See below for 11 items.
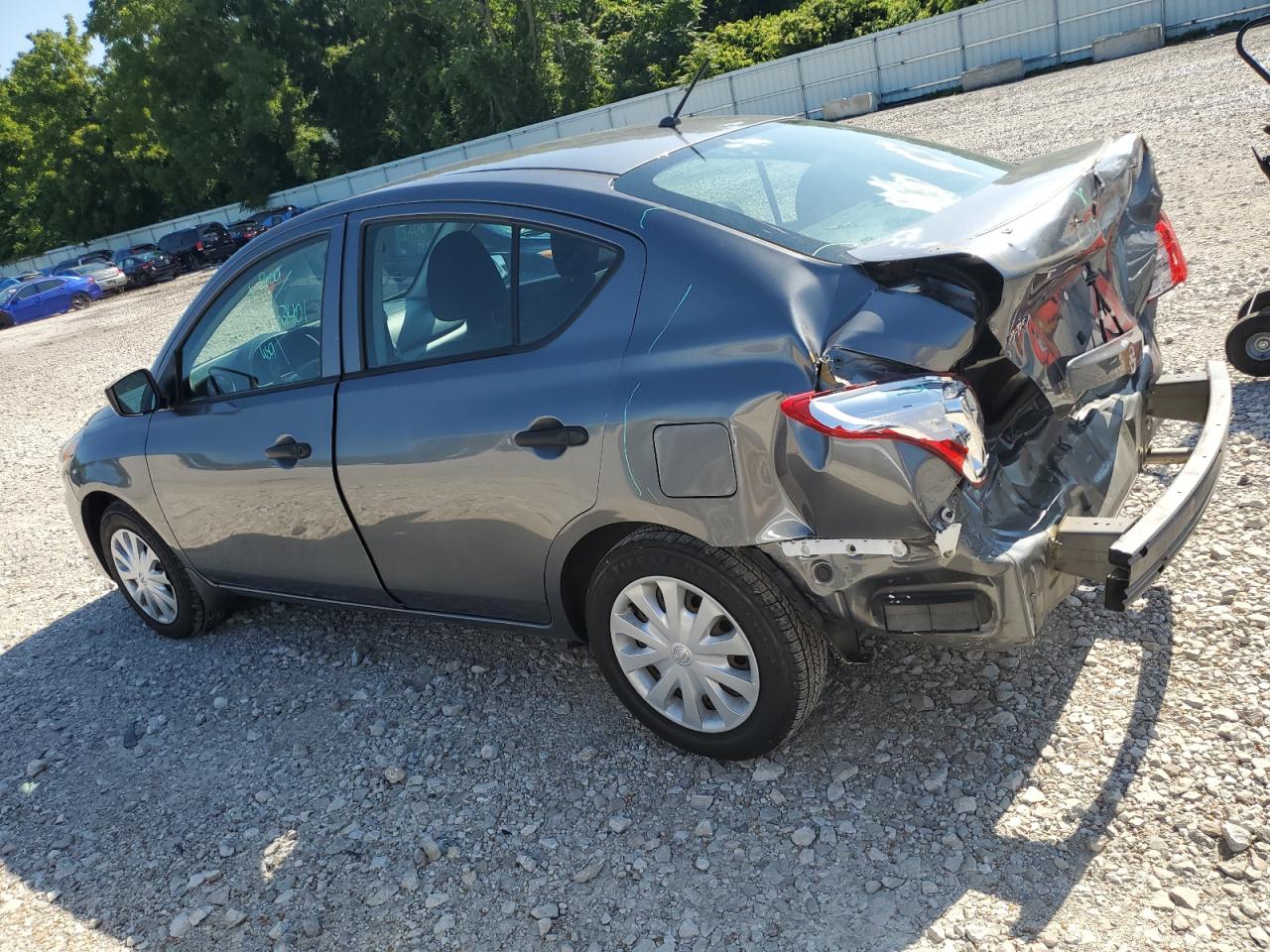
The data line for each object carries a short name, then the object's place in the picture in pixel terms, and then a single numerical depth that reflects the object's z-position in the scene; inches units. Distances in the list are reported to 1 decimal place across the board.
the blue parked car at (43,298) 1155.9
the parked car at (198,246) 1406.3
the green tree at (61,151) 2080.5
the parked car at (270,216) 1371.8
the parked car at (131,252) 1424.7
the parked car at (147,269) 1354.6
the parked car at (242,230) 1400.1
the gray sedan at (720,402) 104.3
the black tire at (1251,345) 198.7
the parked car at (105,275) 1285.7
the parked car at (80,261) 1387.2
